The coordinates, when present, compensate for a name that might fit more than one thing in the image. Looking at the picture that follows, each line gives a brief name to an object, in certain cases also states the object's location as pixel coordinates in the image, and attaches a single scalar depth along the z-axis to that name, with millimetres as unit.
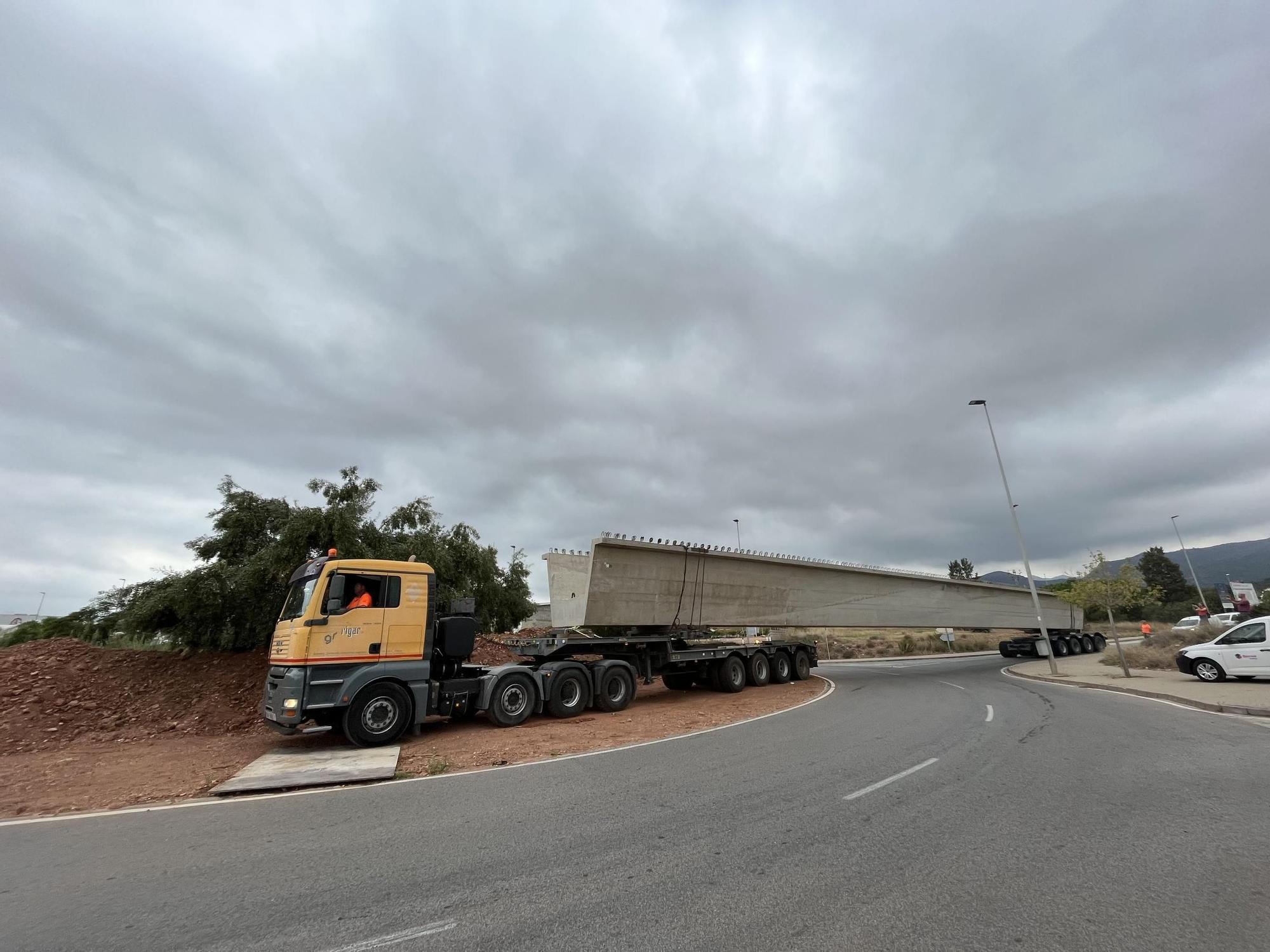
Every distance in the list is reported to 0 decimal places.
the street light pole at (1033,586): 23344
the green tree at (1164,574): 104750
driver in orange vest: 10922
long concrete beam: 18500
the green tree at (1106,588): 25094
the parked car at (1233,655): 16016
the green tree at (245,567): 16344
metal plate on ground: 8117
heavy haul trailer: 10328
